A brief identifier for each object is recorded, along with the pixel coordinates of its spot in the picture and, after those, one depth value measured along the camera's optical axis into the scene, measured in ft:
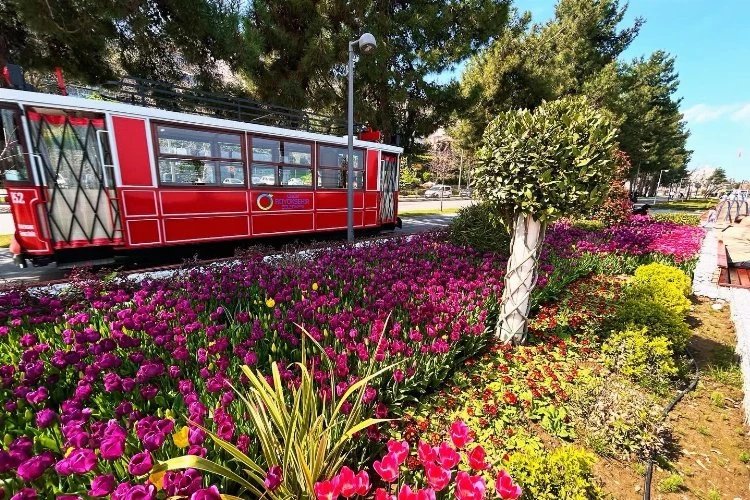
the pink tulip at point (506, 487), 4.33
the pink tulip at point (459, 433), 5.12
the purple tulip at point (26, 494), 3.51
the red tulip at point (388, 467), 4.46
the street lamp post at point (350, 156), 25.46
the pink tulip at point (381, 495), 4.22
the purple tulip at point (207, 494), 3.67
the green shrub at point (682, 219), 44.81
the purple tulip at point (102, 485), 3.57
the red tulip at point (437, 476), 4.35
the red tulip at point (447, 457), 4.61
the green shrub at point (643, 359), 10.37
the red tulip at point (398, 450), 4.66
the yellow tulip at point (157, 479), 3.91
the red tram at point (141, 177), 17.04
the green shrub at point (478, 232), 20.58
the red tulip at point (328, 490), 4.05
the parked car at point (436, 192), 138.31
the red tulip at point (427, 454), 4.71
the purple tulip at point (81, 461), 3.73
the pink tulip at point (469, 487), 4.13
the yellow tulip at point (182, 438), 4.35
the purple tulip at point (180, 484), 3.92
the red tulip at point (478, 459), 4.79
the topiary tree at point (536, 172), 10.39
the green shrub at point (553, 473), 6.02
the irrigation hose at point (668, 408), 6.83
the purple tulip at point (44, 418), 4.98
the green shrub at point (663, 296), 12.85
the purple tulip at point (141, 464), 3.71
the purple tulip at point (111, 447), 3.94
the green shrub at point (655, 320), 11.76
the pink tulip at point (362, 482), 4.30
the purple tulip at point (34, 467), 3.74
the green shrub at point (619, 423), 7.82
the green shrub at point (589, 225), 32.68
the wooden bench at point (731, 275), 18.76
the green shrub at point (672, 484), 7.05
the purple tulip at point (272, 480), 4.34
